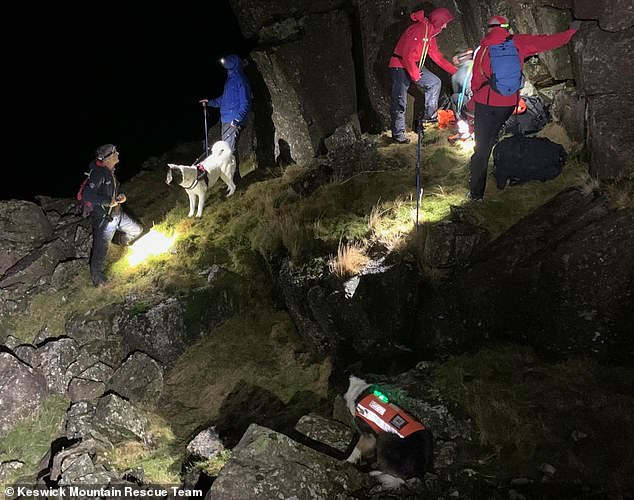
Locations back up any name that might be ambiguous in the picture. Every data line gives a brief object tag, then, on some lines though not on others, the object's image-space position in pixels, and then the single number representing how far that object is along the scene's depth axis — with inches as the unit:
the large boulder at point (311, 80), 433.4
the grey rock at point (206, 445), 237.6
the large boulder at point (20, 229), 432.3
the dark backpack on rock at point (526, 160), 296.5
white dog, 363.9
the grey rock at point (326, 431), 226.7
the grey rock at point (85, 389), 290.2
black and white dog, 194.4
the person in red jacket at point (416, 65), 361.7
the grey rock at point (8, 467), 263.6
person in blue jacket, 409.1
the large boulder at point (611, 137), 262.1
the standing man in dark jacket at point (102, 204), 340.5
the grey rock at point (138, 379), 291.1
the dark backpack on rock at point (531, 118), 344.2
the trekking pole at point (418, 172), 282.0
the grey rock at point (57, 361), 306.3
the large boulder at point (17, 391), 293.9
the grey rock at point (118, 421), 265.4
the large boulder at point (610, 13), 253.1
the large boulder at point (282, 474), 196.5
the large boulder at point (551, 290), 231.8
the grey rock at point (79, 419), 267.6
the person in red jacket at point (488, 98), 261.6
